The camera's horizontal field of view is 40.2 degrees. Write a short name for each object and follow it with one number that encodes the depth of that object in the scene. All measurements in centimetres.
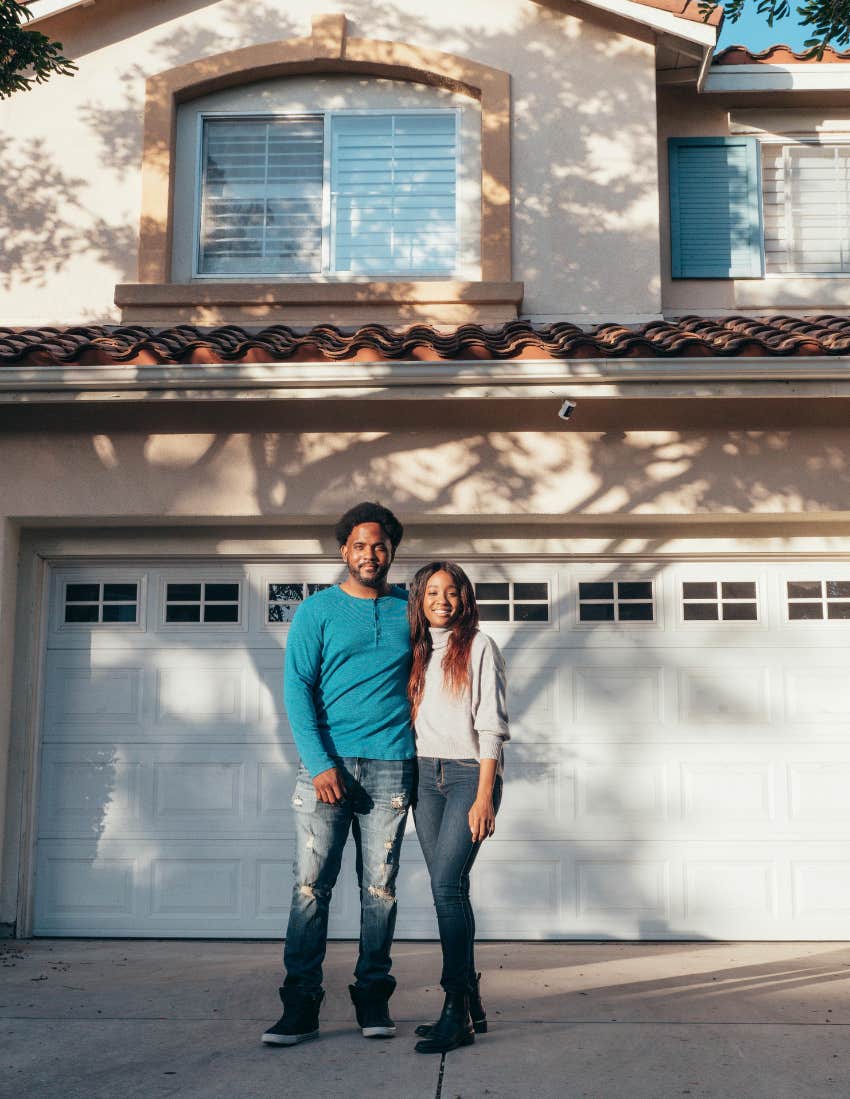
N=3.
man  430
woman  419
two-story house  635
